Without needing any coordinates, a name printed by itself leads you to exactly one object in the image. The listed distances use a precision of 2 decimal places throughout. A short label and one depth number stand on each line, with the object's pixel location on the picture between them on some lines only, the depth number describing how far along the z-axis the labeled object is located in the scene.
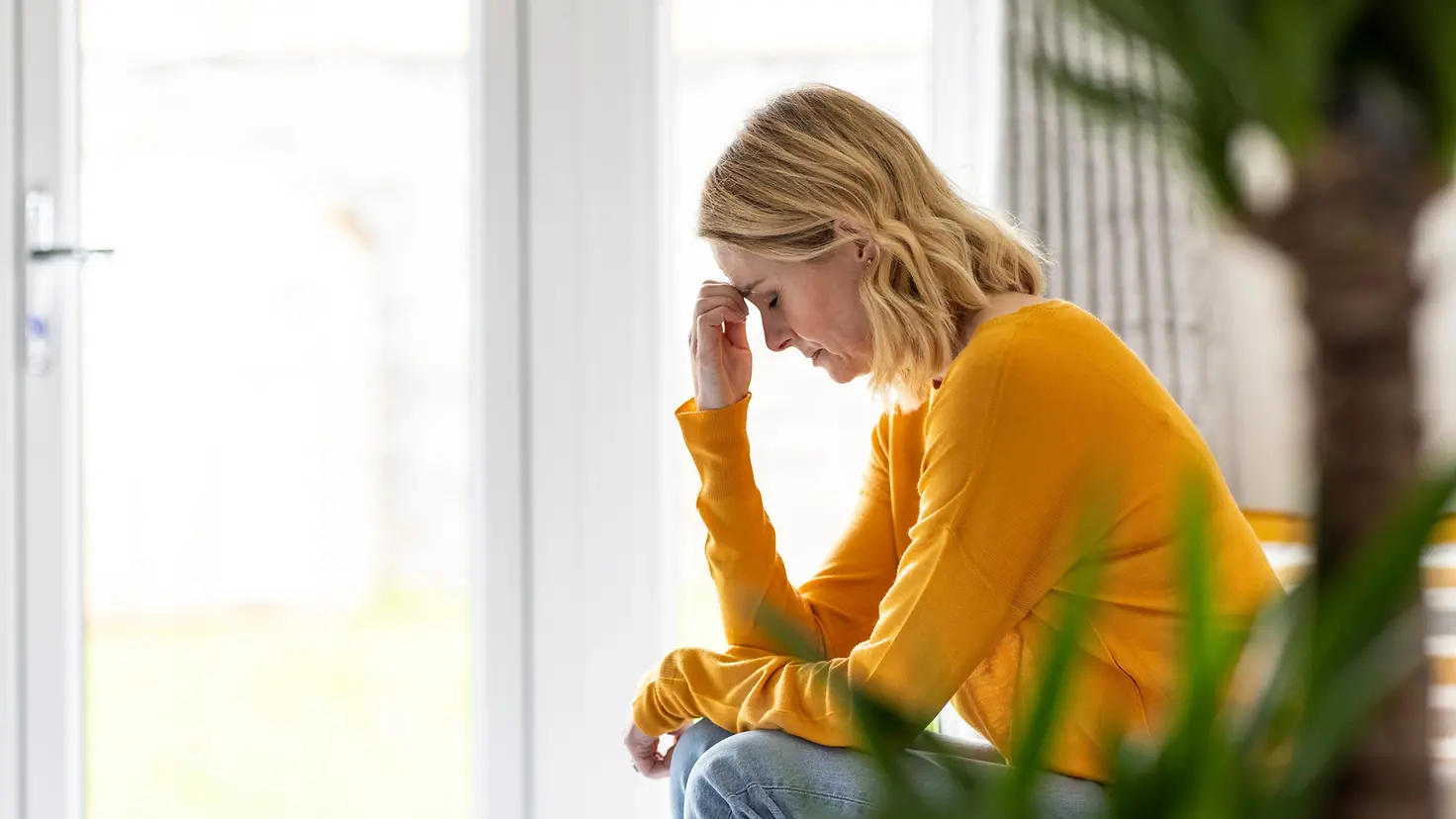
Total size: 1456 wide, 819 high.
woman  2.48
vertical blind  4.50
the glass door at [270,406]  4.79
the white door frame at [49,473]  4.61
